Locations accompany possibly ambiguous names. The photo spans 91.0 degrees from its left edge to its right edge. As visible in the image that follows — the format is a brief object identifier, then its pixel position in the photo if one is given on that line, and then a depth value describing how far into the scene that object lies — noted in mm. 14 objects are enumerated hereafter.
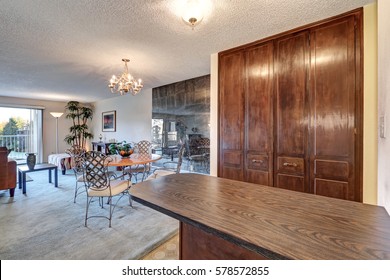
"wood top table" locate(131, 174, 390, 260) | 596
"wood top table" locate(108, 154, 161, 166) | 2796
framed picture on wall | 6711
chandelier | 3172
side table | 3641
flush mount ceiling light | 1760
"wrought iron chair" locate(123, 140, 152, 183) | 3614
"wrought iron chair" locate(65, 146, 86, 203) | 2566
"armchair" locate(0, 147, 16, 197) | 3211
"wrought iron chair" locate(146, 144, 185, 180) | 3223
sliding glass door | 6340
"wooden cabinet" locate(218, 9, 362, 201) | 1965
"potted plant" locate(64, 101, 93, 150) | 7208
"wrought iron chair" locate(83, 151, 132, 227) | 2373
